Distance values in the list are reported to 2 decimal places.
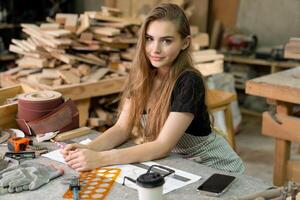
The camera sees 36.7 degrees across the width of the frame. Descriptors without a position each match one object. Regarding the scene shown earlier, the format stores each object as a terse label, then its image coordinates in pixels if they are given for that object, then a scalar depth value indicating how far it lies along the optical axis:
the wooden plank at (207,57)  4.11
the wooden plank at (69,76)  3.50
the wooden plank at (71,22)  3.70
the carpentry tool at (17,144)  2.02
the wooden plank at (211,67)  4.14
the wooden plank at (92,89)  3.31
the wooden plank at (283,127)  2.91
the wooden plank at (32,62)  3.67
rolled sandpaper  2.23
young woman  2.05
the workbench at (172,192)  1.60
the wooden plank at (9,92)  2.59
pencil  2.12
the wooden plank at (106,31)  3.70
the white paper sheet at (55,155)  1.97
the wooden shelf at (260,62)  5.00
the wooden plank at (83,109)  3.55
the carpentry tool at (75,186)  1.57
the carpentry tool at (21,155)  1.96
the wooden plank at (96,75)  3.58
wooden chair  3.47
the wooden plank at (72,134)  2.22
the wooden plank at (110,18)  3.81
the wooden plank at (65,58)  3.62
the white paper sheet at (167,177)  1.68
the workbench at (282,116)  2.77
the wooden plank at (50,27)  3.73
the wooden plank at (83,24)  3.70
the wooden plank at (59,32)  3.59
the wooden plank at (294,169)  3.05
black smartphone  1.62
